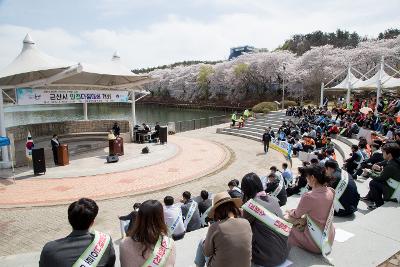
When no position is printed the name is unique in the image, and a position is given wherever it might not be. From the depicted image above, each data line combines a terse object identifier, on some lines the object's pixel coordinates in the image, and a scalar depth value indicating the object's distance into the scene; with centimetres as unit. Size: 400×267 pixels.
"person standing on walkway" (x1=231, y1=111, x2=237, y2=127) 2833
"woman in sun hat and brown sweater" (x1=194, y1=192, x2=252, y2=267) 307
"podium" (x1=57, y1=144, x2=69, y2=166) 1493
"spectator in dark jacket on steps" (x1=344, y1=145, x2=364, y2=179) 956
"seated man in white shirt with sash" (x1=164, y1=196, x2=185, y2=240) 592
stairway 2553
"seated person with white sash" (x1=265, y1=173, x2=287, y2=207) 741
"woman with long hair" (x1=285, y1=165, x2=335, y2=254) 407
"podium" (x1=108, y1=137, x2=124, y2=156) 1661
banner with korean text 1493
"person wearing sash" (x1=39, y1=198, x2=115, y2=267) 268
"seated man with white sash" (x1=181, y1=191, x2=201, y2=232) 658
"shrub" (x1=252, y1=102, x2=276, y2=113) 3234
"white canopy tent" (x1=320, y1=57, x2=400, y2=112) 2131
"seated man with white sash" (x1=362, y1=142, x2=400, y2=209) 601
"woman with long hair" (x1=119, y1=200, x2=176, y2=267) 286
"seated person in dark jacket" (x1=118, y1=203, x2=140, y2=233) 646
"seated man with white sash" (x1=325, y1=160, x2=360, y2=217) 563
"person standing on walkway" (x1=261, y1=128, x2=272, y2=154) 1891
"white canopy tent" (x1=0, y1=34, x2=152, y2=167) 1432
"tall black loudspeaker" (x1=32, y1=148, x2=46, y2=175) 1341
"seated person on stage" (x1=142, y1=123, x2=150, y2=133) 2125
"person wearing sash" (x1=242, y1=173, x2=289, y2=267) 361
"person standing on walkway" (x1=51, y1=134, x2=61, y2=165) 1507
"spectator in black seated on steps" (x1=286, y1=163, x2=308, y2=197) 856
